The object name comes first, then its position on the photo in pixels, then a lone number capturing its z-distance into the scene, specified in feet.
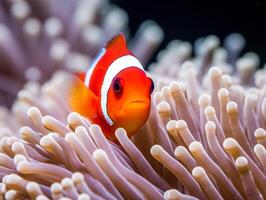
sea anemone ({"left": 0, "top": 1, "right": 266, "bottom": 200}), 0.88
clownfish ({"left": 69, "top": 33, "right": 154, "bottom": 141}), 0.89
